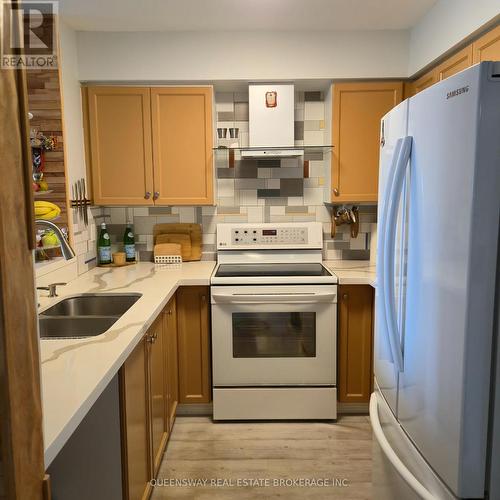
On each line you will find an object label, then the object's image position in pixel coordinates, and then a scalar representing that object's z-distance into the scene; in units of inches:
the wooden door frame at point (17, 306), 27.8
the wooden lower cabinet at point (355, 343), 113.2
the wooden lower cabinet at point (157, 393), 84.4
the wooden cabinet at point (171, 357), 102.7
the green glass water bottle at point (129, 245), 132.5
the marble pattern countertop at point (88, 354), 44.6
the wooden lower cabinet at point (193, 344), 113.7
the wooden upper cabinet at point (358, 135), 119.3
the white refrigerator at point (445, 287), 44.2
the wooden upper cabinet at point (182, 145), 119.3
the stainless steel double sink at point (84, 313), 82.1
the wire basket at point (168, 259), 131.3
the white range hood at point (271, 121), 120.0
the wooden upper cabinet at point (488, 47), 78.7
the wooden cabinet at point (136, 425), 65.1
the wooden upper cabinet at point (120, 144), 118.9
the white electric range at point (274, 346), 110.4
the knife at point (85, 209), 117.9
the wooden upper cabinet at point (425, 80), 105.1
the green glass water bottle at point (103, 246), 128.0
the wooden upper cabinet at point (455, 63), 89.2
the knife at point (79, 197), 114.1
